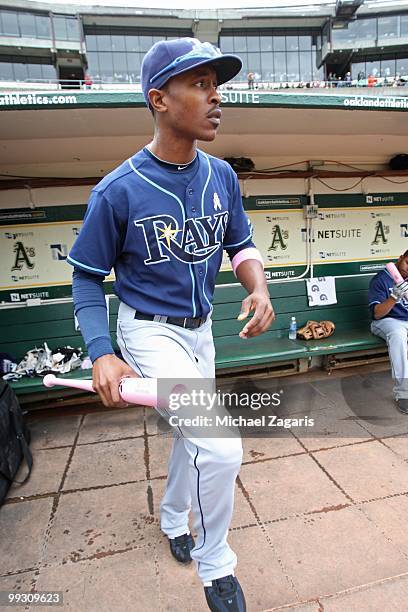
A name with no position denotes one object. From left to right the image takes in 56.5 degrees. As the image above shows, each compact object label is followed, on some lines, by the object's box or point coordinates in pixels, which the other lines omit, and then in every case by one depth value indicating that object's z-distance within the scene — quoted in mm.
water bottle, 4141
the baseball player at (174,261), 1271
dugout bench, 3678
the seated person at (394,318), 3393
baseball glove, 4047
